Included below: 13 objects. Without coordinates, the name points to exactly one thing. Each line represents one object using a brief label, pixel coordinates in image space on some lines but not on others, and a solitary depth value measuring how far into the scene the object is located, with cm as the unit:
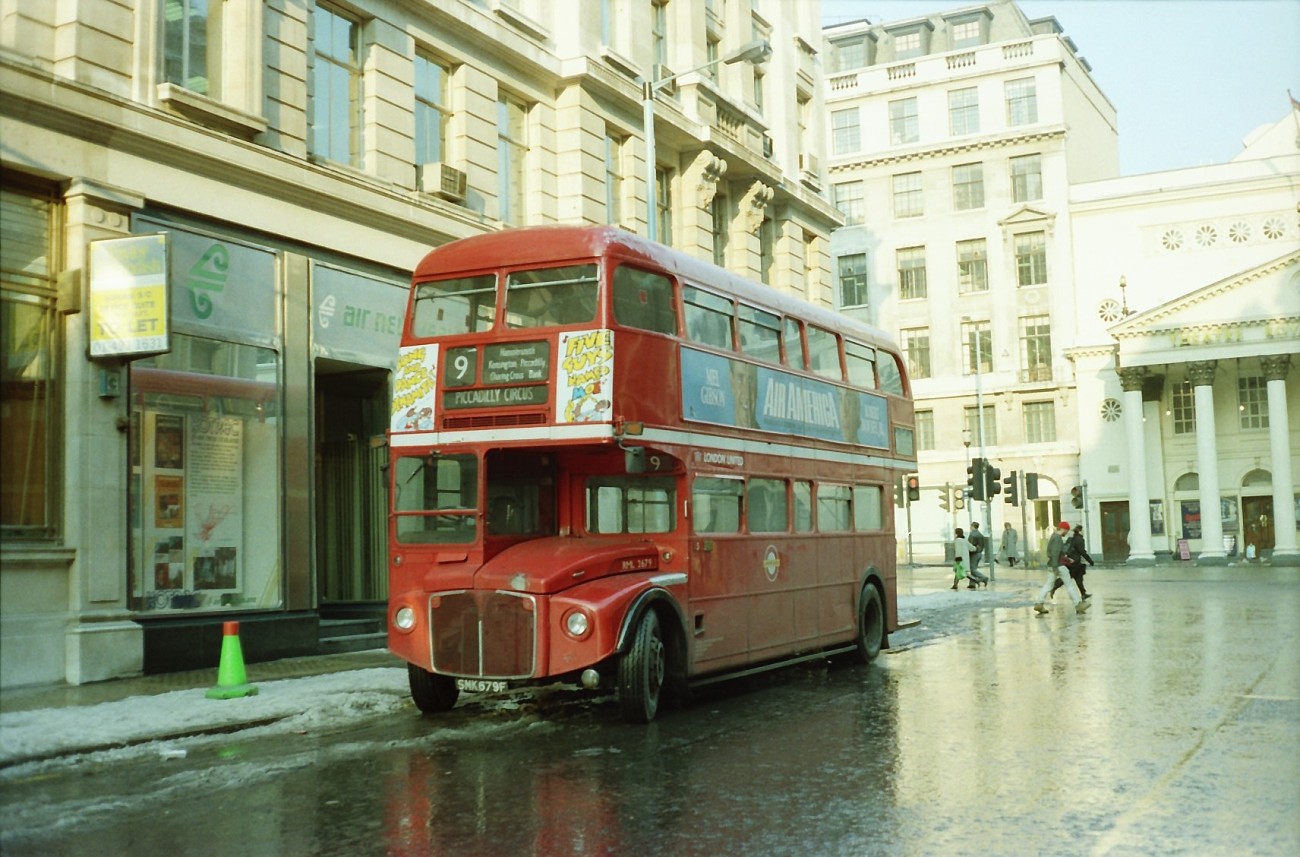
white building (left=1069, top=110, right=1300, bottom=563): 5441
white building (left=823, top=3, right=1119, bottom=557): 6138
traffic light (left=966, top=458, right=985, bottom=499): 3412
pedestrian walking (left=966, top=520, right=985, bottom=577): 3634
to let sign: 1376
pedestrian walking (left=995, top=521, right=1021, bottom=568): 5650
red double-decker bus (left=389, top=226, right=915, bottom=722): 1063
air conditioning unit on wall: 1983
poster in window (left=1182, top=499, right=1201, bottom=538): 5672
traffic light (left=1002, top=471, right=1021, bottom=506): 3878
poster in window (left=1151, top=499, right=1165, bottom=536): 5705
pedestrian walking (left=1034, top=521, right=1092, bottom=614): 2505
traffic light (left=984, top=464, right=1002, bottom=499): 3494
